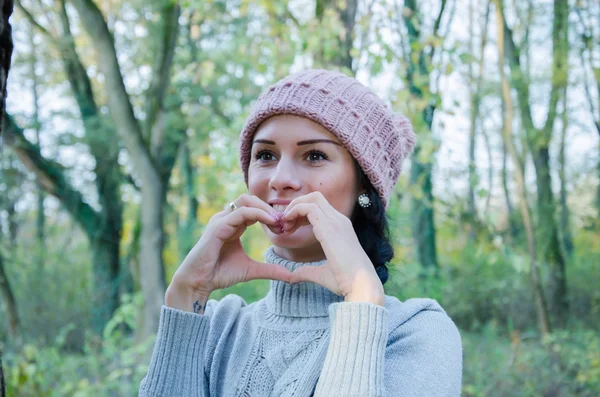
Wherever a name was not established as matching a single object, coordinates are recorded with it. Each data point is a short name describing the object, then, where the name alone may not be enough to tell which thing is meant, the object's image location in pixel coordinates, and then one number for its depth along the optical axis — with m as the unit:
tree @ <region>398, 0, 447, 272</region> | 3.99
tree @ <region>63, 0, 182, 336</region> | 4.90
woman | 1.60
